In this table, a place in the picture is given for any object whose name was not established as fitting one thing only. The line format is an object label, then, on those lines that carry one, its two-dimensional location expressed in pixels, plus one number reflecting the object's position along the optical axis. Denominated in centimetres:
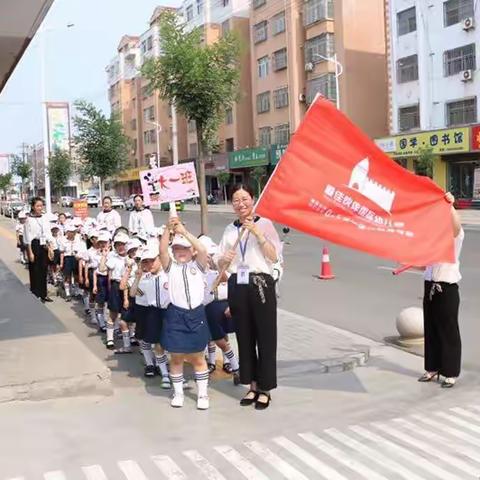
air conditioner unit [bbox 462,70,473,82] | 3442
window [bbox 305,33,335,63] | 4575
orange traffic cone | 1370
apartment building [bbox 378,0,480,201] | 3456
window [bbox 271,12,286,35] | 4988
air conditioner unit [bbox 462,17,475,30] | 3397
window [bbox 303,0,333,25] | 4553
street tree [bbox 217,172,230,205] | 5628
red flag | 539
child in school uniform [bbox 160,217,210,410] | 543
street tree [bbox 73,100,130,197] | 2111
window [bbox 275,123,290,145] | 4997
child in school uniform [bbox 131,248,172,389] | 619
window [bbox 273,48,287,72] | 5018
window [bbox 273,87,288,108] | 5000
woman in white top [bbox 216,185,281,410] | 533
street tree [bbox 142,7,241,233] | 813
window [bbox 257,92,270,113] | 5284
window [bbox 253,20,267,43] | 5284
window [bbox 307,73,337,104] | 4566
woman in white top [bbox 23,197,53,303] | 1130
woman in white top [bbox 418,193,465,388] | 588
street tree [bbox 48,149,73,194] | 3998
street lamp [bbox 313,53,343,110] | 4447
